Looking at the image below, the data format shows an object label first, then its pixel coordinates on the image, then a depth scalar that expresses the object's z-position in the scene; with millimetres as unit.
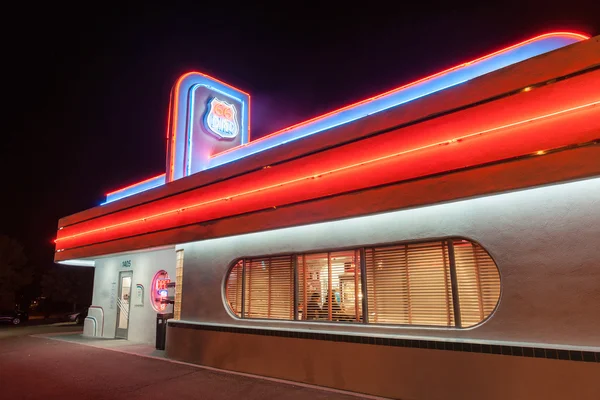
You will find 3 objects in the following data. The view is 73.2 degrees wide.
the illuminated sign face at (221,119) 12445
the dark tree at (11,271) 37062
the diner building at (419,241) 5207
